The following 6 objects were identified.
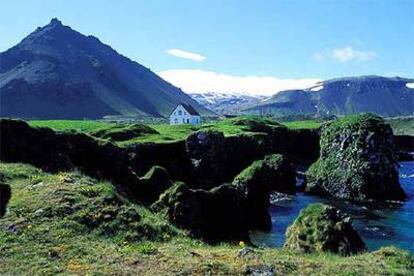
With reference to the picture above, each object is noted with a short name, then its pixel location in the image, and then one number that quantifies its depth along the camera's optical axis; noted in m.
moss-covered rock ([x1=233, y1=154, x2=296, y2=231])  54.00
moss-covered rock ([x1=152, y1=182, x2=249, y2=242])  32.81
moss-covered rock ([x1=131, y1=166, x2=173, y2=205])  40.11
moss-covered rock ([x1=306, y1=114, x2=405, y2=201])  75.12
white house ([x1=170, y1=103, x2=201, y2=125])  171.77
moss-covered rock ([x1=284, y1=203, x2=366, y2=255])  27.70
